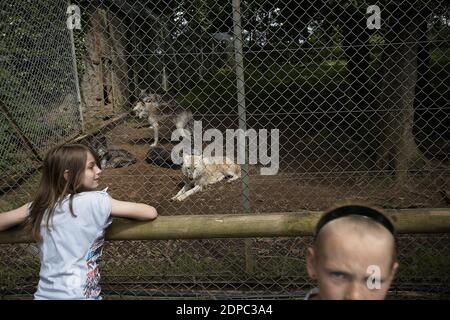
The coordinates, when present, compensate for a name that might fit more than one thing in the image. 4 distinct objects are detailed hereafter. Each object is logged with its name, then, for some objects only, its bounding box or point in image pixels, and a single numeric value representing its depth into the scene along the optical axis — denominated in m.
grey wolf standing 8.83
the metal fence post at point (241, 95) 3.27
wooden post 2.32
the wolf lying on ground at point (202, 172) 6.08
